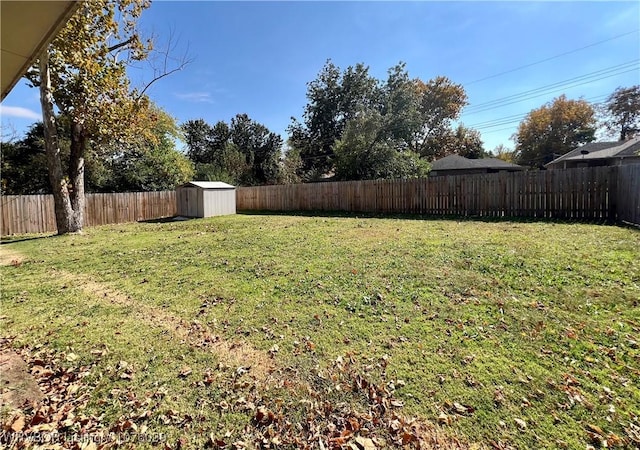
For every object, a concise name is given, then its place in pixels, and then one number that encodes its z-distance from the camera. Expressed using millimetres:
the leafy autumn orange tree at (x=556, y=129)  32406
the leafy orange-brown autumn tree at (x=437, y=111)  32969
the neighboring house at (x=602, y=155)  17578
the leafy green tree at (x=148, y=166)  18775
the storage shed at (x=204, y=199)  14664
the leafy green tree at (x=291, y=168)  24953
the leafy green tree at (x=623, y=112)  31125
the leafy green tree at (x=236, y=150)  26000
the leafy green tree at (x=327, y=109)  26875
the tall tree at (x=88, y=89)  9109
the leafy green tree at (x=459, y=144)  33781
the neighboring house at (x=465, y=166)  23969
